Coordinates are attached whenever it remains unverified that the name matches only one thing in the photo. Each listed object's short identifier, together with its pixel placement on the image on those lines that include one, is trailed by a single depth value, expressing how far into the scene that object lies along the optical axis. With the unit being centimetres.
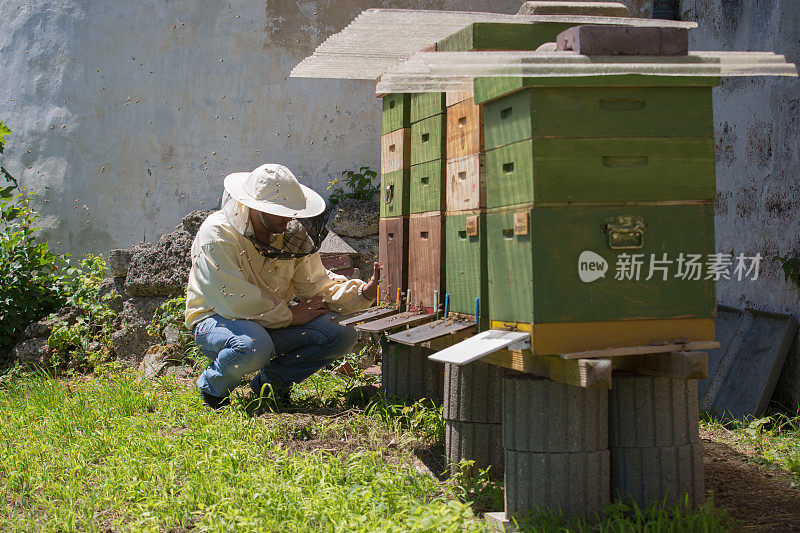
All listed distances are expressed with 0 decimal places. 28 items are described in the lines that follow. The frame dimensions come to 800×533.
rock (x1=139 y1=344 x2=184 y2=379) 559
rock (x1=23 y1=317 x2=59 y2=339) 610
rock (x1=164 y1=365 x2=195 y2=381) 543
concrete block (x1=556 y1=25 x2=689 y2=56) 251
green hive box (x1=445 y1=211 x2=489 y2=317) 295
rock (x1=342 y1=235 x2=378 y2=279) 595
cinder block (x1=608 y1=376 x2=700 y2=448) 275
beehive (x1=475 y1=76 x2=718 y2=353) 250
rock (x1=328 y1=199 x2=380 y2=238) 595
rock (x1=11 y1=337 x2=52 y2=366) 601
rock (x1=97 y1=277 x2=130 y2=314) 612
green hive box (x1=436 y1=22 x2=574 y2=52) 296
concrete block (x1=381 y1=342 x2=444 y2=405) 419
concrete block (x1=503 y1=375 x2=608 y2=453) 269
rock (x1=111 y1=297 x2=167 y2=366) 591
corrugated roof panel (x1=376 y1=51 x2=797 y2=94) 244
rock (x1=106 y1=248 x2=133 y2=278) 606
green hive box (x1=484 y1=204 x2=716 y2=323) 249
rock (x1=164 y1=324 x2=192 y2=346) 564
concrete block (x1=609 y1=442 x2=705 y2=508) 276
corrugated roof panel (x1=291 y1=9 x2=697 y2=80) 359
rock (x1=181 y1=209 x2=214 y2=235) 595
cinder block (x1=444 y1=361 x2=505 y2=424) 331
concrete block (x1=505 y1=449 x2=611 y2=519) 270
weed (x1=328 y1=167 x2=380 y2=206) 620
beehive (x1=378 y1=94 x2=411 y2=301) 378
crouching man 411
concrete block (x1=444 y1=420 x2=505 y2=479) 331
